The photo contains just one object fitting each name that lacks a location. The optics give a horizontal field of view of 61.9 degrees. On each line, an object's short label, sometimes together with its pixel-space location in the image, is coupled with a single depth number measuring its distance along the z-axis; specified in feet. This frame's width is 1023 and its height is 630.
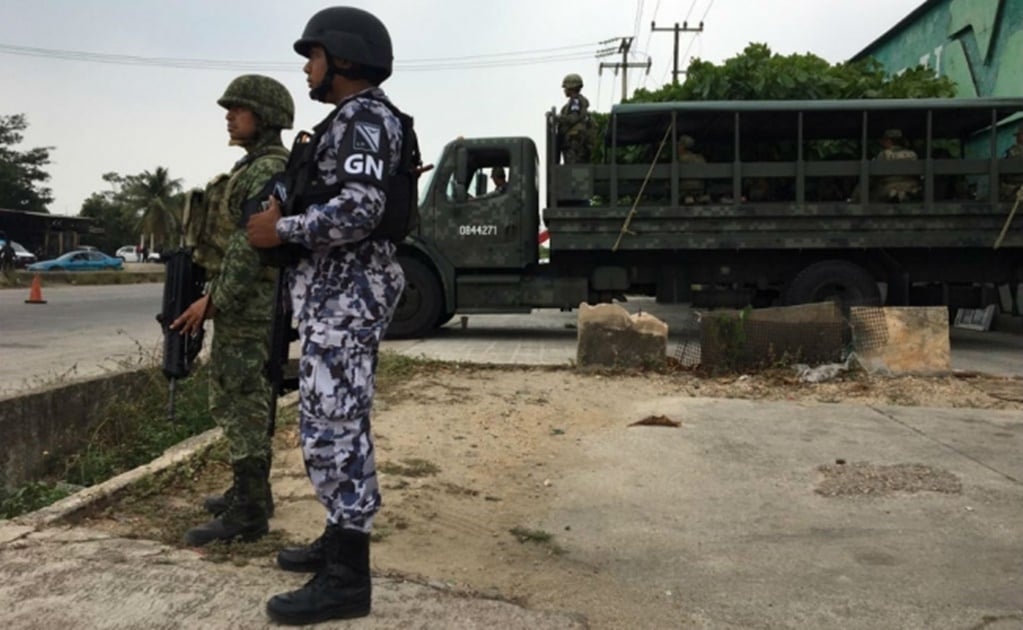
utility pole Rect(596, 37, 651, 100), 133.12
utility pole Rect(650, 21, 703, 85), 115.85
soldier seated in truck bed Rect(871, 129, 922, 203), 31.96
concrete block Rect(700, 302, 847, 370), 24.56
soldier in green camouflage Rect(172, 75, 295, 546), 9.97
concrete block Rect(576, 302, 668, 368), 24.80
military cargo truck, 31.65
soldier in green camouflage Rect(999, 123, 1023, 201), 31.50
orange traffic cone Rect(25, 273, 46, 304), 51.78
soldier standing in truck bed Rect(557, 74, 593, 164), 33.27
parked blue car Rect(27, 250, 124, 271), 113.09
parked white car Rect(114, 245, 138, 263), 207.02
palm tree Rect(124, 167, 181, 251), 222.69
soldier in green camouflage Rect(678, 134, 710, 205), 32.65
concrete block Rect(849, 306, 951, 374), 23.50
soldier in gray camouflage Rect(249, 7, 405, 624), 7.79
